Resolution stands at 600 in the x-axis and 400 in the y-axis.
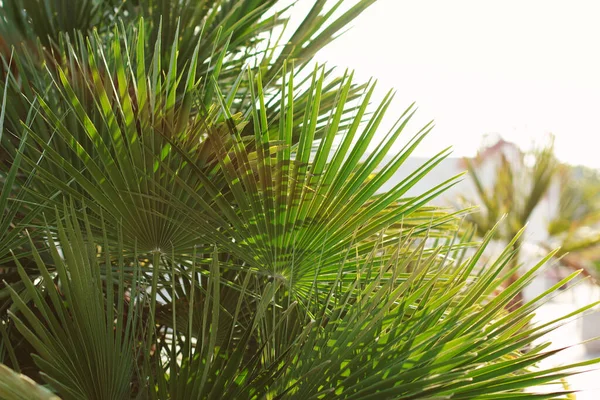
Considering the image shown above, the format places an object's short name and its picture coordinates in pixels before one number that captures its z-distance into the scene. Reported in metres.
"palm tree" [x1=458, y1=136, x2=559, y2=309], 3.36
